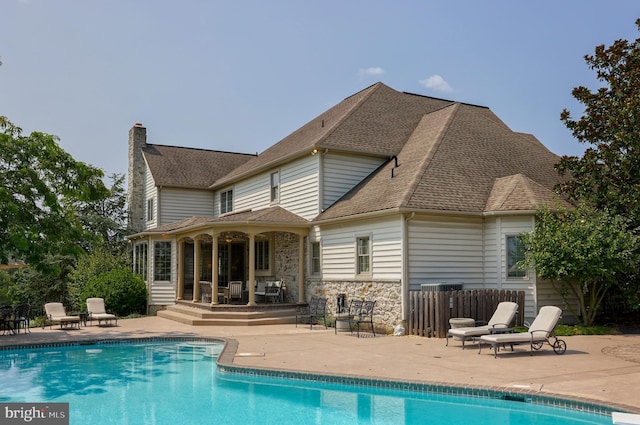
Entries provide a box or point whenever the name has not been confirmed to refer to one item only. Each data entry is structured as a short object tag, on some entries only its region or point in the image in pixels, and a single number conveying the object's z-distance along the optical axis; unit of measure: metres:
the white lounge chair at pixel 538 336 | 12.36
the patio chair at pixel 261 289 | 21.98
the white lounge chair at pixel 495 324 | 13.38
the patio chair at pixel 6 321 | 17.61
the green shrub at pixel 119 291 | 23.89
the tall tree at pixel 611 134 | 16.47
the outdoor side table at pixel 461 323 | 14.70
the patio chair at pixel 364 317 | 16.73
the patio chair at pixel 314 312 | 18.62
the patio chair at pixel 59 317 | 18.83
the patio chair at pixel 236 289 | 22.08
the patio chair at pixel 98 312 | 20.03
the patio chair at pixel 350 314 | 17.02
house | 16.91
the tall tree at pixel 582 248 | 15.15
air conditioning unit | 15.91
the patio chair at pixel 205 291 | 21.91
